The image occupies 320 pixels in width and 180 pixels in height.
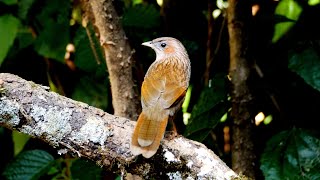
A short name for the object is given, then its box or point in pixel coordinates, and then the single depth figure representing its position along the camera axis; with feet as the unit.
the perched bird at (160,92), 15.42
